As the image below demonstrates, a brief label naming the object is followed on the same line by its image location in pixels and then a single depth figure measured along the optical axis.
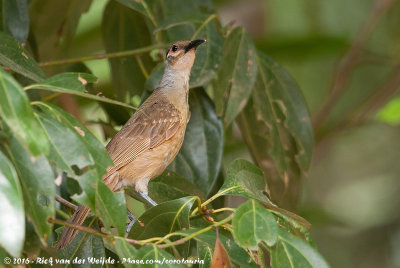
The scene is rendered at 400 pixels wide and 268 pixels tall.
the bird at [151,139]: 7.27
